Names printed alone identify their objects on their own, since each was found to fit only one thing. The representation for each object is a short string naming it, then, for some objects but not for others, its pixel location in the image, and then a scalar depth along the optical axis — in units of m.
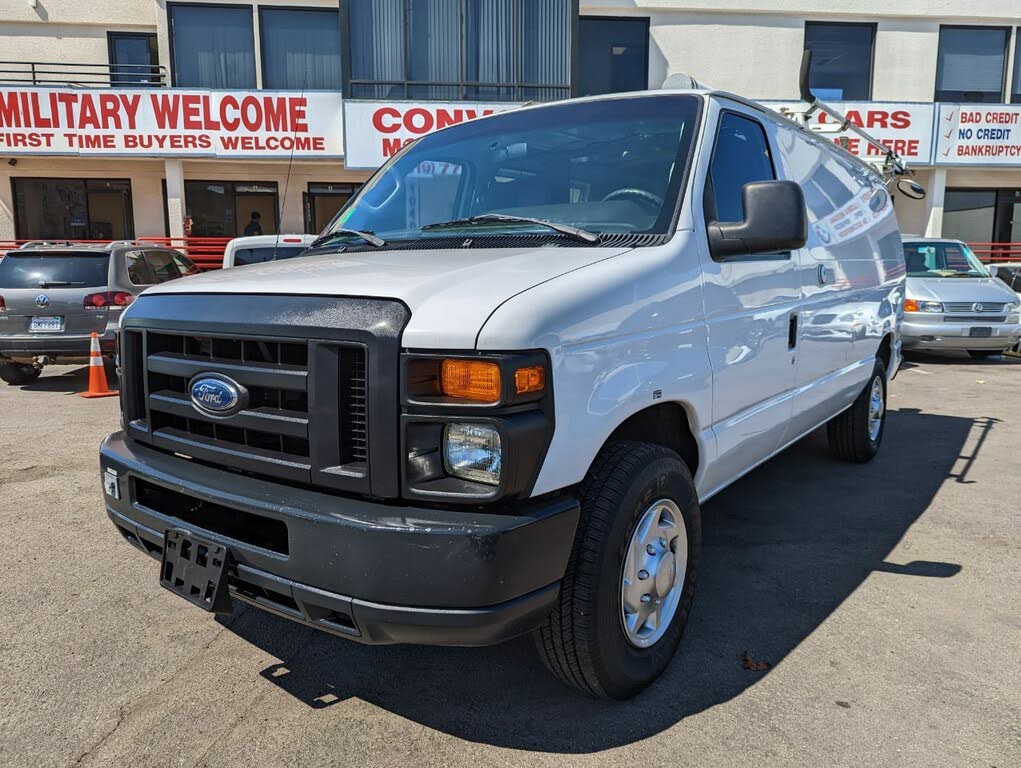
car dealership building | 14.87
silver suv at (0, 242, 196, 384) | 8.53
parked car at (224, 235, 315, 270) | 9.30
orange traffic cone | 8.43
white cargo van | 2.04
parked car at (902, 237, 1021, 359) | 10.50
